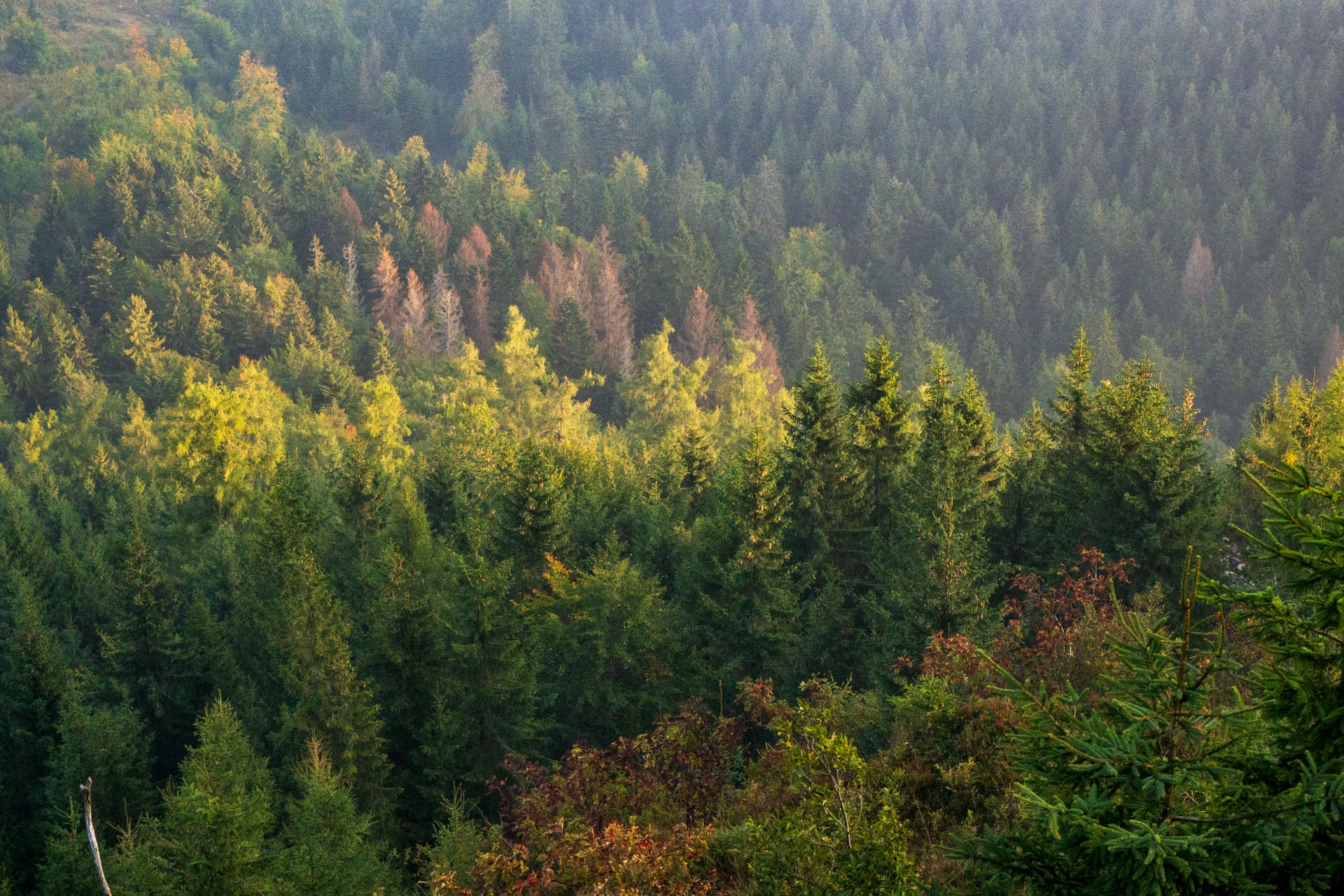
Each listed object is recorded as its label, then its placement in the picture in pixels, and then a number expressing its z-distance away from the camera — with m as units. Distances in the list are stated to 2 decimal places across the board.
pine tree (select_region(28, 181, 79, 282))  124.44
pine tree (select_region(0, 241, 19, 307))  115.94
